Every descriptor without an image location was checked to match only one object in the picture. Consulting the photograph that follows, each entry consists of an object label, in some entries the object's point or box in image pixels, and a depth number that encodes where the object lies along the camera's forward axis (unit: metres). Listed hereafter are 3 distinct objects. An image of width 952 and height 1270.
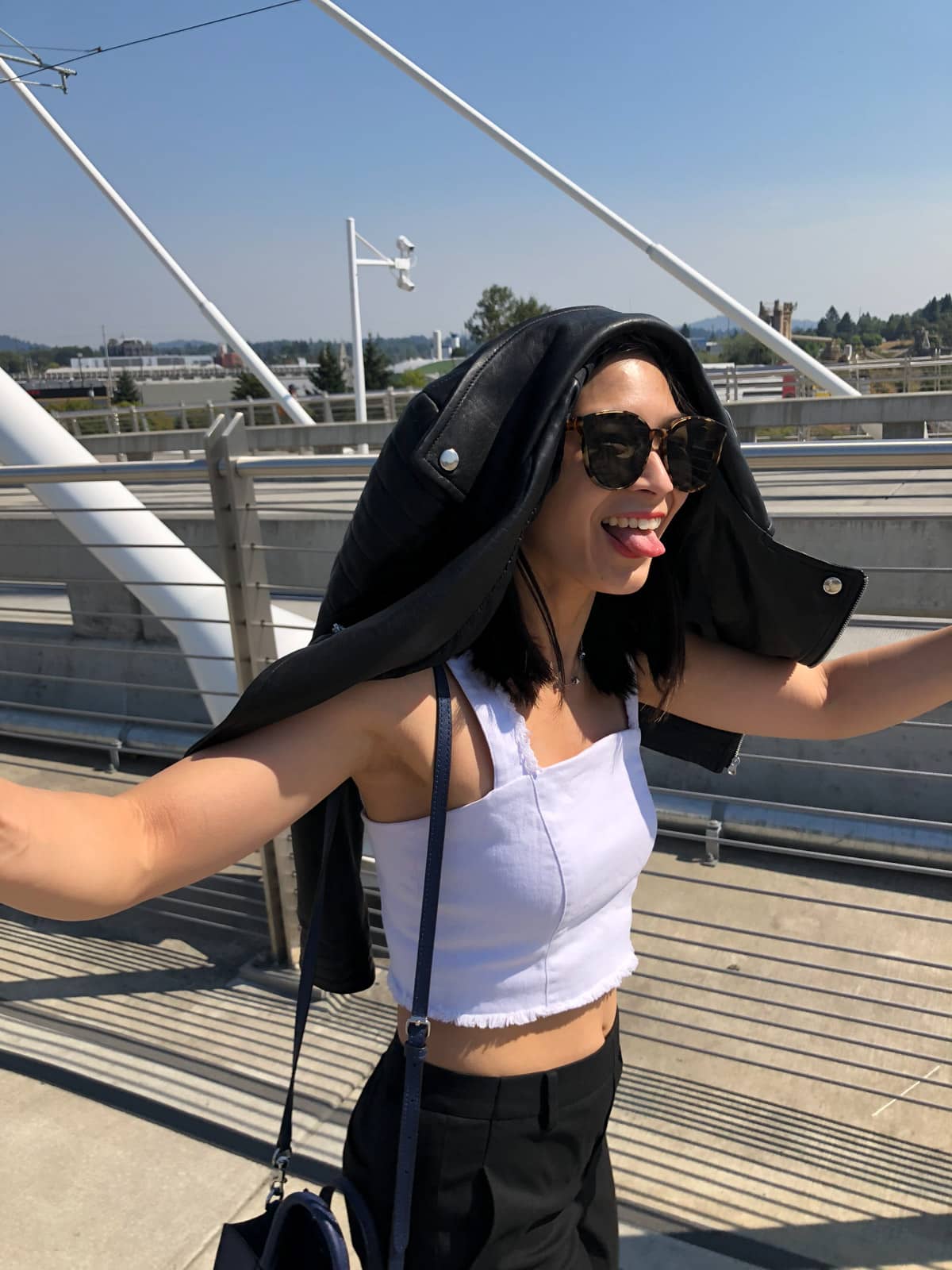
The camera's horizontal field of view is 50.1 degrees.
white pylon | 5.06
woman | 1.26
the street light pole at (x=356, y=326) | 26.38
